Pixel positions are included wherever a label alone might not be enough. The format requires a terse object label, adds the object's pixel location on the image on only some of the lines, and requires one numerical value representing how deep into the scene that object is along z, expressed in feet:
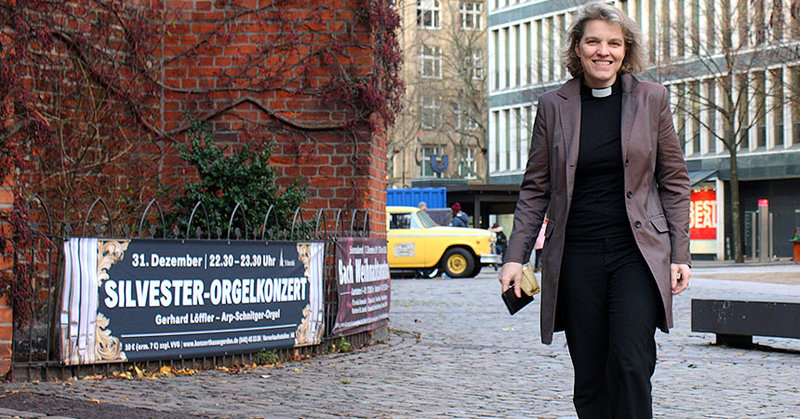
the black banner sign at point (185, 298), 27.61
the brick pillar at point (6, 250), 26.84
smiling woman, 15.02
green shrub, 33.60
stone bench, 35.88
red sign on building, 164.45
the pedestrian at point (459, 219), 102.42
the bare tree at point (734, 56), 121.90
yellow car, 91.91
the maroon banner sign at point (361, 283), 35.68
